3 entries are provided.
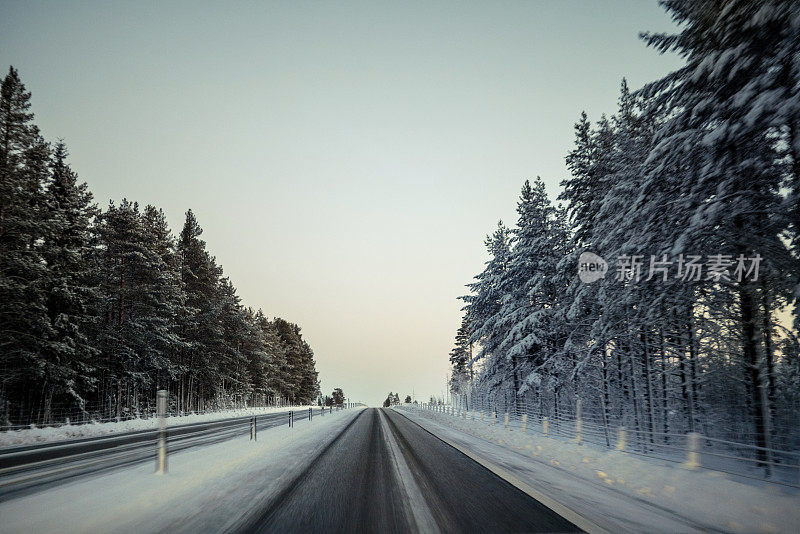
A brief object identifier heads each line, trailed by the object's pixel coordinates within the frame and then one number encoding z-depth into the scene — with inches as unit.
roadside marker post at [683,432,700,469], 323.0
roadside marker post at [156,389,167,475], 300.8
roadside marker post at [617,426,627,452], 446.2
